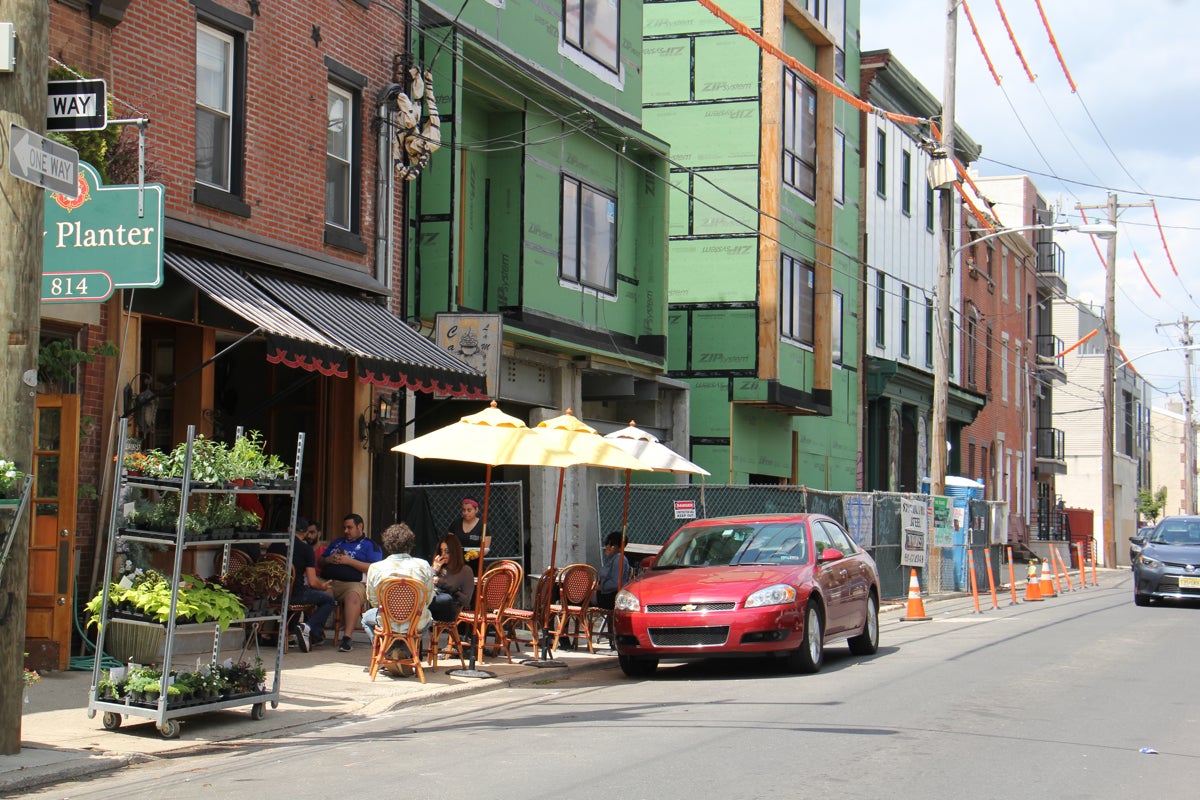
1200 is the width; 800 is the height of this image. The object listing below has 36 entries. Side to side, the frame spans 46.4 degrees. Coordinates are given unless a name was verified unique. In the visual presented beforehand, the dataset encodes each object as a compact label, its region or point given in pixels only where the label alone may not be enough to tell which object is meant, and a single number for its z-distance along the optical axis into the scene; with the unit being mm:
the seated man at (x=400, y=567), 12117
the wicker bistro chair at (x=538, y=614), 14016
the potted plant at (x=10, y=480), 8070
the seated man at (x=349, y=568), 14000
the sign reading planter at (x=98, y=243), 10047
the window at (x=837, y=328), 30438
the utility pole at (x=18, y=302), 8227
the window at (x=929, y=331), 38125
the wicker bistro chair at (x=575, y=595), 14625
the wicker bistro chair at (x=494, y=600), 13234
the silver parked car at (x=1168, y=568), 22875
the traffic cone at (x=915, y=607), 20750
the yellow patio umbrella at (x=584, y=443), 13430
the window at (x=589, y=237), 20391
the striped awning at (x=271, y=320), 12156
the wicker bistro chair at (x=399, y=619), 11984
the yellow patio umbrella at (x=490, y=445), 12992
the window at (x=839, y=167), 30297
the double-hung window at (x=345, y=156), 16031
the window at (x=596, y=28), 20750
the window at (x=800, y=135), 27078
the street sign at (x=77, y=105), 8766
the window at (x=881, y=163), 33594
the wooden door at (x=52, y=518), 11484
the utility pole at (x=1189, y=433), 66812
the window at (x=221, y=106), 14031
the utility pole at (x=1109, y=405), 42906
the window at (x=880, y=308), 33594
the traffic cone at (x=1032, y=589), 26125
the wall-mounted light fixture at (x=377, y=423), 16031
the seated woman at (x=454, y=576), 13281
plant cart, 9250
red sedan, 12562
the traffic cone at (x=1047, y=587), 27297
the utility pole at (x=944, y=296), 25281
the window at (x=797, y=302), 27016
